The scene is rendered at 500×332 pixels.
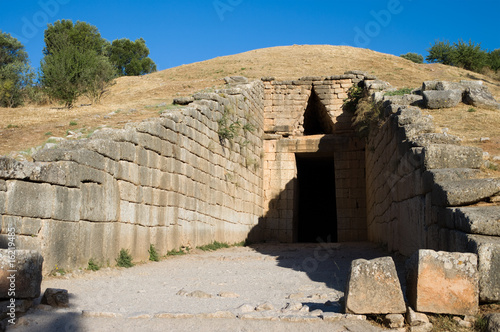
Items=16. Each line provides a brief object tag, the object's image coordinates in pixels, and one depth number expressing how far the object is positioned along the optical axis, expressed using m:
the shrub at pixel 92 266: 7.02
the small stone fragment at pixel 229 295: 5.55
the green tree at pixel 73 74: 18.59
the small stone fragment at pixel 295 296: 5.41
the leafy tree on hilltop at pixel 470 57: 29.55
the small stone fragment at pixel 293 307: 4.57
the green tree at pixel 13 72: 21.98
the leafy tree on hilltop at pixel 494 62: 31.67
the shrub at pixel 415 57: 43.22
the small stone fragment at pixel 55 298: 4.55
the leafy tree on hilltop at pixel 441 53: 32.53
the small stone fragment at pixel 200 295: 5.50
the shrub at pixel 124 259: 7.83
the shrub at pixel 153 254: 8.90
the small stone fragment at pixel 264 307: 4.59
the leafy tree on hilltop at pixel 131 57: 43.35
